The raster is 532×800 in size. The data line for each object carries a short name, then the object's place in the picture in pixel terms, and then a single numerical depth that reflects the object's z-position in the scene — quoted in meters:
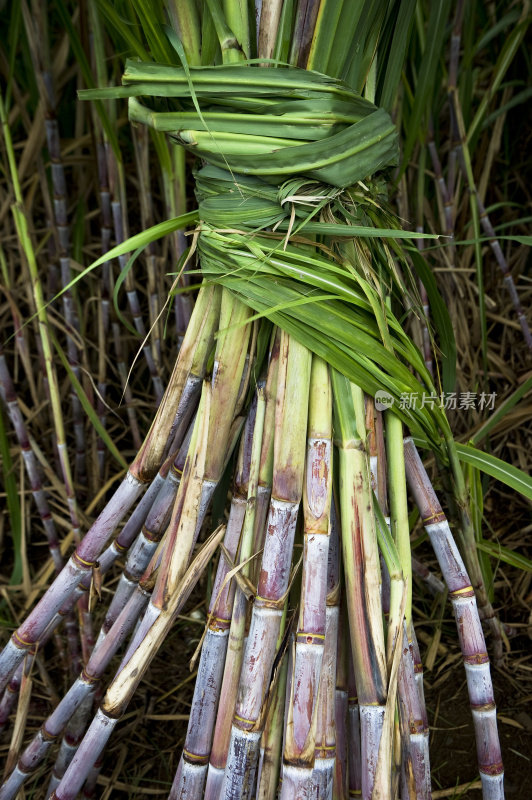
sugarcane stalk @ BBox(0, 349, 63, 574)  0.81
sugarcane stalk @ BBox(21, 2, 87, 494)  0.78
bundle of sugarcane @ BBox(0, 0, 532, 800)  0.43
